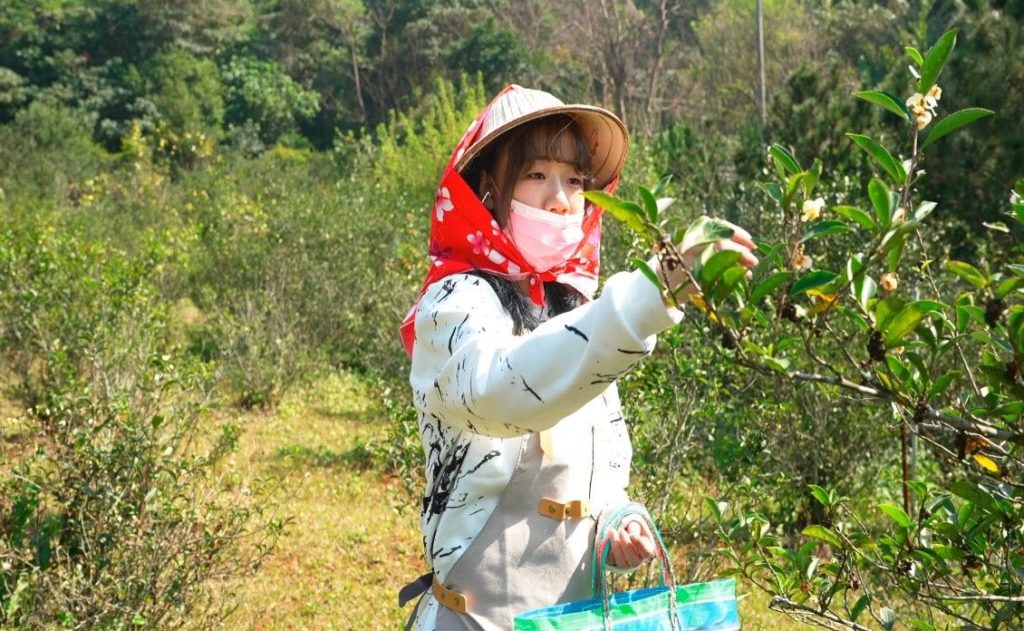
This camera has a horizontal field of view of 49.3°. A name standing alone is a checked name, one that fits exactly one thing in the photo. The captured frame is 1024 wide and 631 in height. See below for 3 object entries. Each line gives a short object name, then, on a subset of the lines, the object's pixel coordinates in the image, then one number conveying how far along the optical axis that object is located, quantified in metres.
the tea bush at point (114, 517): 3.11
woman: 1.59
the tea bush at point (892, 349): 0.98
